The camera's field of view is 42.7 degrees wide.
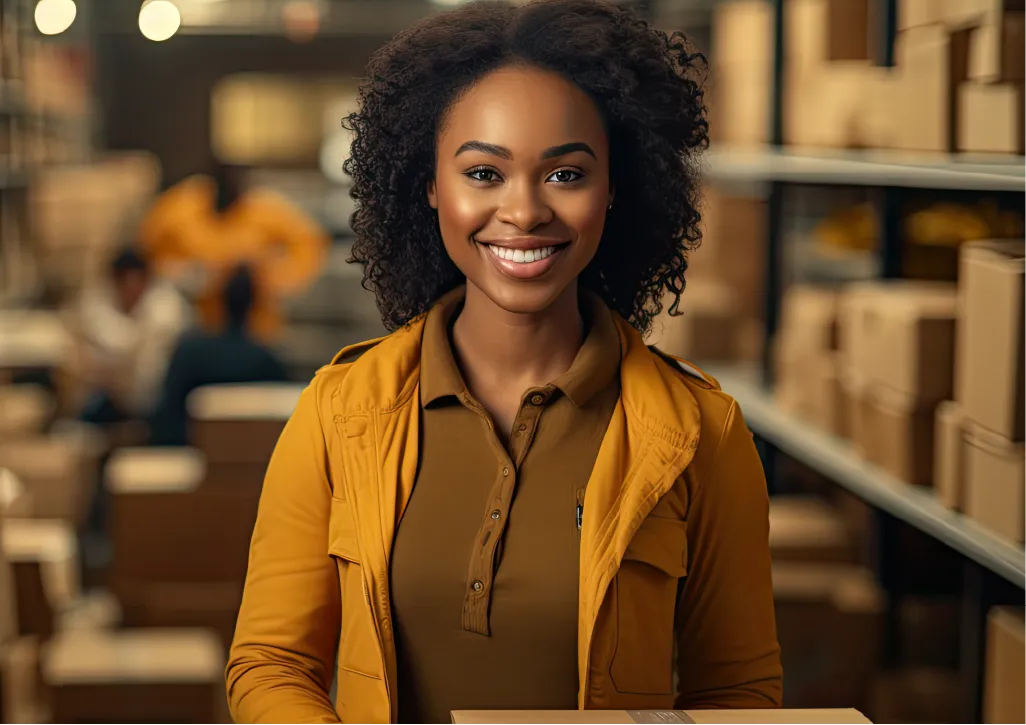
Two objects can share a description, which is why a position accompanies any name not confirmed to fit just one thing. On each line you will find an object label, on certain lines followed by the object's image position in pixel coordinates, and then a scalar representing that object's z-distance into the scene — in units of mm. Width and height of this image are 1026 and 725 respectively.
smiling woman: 1401
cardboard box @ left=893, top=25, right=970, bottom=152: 2682
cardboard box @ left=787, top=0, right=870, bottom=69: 3562
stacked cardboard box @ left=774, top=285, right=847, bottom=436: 3359
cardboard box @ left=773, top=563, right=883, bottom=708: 3348
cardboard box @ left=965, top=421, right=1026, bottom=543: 2256
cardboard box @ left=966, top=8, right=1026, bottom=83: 2414
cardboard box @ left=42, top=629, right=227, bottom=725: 3055
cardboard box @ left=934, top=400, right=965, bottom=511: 2533
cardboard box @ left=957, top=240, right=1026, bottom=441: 2207
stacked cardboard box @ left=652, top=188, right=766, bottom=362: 4617
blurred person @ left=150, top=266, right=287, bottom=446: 4867
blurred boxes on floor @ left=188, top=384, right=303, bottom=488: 3771
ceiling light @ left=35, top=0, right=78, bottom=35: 8570
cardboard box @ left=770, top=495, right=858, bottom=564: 3572
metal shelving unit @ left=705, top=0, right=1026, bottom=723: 2404
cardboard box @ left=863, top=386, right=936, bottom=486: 2771
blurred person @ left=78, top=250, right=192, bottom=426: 5922
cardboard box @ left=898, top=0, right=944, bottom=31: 2749
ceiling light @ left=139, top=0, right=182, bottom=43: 9555
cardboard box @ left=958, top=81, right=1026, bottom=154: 2357
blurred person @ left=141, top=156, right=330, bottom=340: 6637
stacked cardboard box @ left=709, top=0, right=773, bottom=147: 4344
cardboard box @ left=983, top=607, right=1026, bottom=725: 2275
